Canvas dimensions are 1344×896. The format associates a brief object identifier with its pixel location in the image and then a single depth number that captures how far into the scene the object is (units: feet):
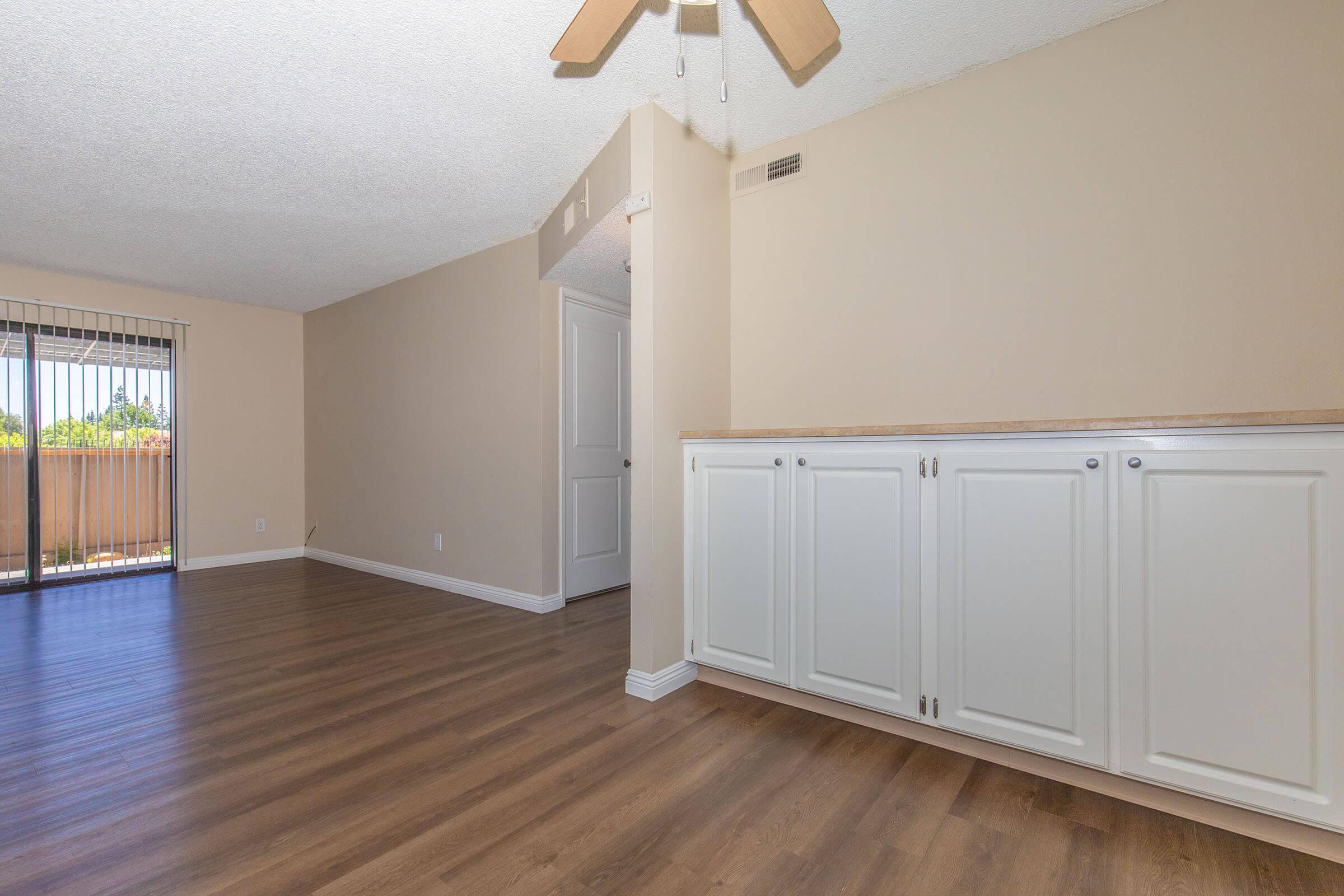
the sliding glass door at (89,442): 14.62
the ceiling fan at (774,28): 5.23
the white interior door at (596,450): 13.34
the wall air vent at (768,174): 8.77
